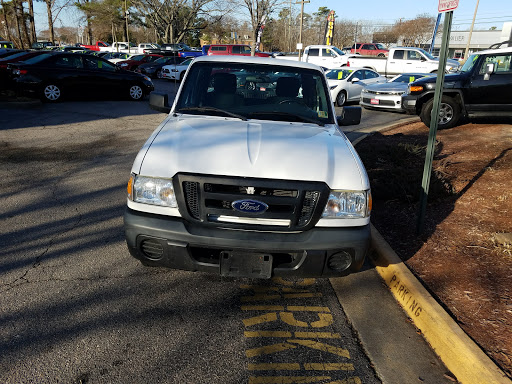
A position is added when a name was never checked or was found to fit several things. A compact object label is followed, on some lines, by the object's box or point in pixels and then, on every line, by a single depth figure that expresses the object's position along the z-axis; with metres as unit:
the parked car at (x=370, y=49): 36.62
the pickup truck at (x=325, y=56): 26.10
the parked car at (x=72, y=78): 13.35
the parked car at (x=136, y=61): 27.89
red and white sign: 3.86
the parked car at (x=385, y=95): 14.27
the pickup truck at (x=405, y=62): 22.56
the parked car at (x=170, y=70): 23.90
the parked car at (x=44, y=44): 50.08
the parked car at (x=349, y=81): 16.08
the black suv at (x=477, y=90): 9.54
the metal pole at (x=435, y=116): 4.00
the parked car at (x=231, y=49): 31.47
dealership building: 61.72
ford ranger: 2.93
